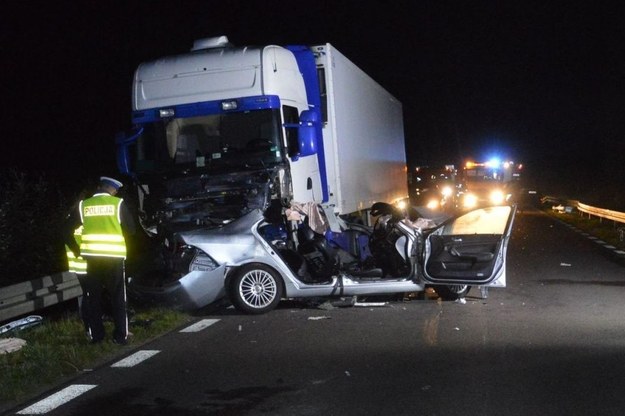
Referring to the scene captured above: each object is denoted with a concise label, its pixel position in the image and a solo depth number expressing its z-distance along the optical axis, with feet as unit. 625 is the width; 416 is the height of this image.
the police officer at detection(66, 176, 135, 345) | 26.84
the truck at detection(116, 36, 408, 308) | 32.63
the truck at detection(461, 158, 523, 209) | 112.88
